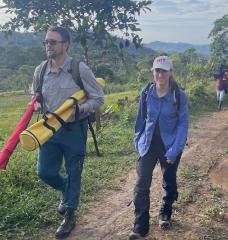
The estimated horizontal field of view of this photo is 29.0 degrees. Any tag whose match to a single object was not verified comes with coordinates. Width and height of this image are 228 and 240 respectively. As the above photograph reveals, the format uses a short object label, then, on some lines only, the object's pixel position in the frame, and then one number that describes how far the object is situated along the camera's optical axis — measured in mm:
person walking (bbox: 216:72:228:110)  14469
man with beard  4523
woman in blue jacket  4492
